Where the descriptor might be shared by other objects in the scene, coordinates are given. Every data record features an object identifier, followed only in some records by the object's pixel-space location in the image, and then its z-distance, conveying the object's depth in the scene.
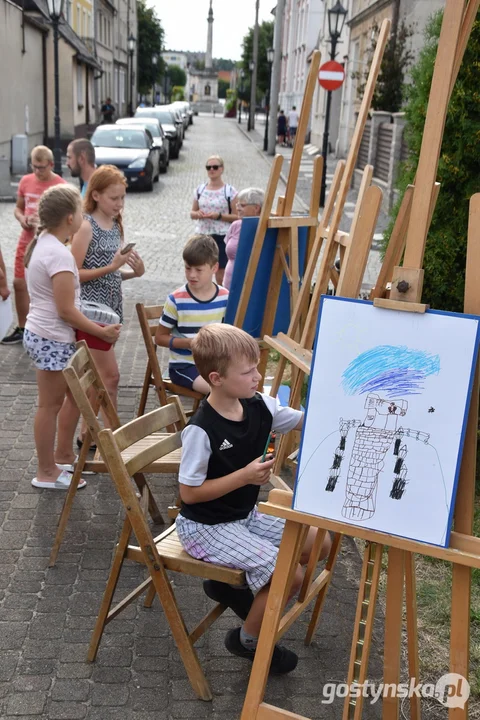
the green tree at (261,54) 61.81
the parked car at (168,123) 29.16
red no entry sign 17.80
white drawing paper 2.62
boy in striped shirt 4.98
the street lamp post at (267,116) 35.89
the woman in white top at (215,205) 8.15
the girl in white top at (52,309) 4.59
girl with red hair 5.16
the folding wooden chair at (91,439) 3.74
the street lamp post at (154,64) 65.74
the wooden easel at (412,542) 2.62
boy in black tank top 3.05
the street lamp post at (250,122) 49.52
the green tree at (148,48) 66.12
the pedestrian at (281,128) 39.72
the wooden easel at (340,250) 2.96
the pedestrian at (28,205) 7.42
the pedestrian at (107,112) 39.41
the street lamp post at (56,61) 19.42
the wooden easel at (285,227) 5.05
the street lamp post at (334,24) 18.73
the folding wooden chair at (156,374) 5.20
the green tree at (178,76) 114.88
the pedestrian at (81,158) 6.84
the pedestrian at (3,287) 5.88
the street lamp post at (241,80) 61.52
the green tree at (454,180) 5.19
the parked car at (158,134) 24.51
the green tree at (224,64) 169.25
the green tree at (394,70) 19.74
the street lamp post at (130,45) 47.72
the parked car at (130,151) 20.27
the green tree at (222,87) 135.01
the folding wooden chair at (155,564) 3.19
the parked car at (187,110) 48.76
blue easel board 5.16
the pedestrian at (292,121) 37.58
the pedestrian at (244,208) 6.55
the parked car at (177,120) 31.24
